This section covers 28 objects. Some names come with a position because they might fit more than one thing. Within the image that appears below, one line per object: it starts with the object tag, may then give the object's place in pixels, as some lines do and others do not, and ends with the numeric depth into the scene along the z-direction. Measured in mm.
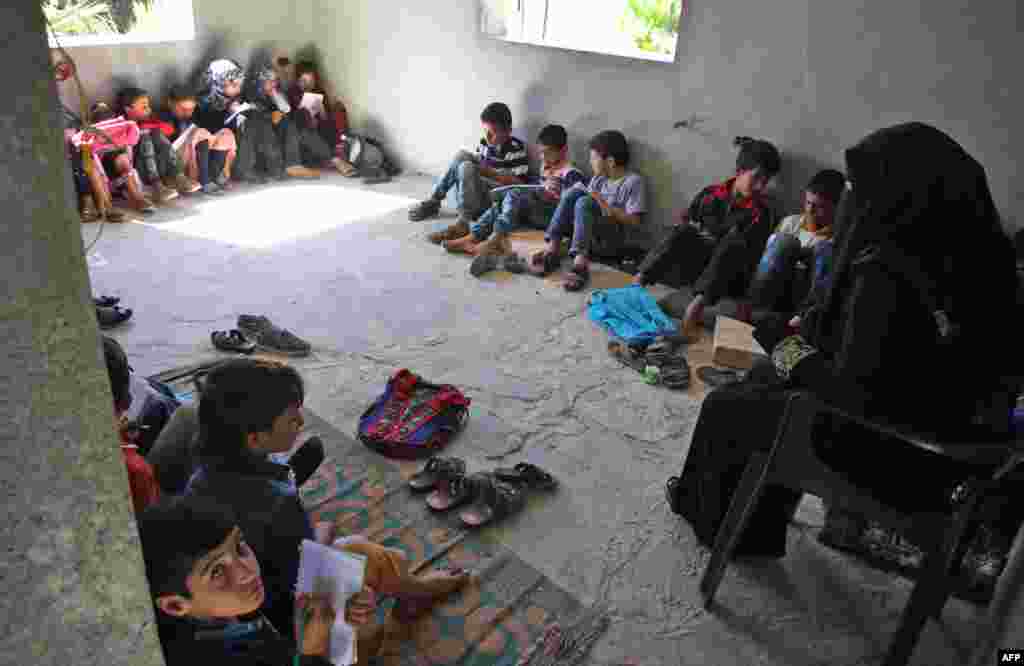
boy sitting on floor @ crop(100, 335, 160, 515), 1852
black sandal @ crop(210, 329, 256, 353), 3584
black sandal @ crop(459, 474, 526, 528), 2568
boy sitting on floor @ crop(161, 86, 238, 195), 5941
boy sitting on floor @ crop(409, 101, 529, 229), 5465
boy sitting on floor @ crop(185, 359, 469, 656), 1781
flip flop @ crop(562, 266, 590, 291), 4571
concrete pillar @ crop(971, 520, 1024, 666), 1476
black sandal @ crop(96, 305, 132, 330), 3732
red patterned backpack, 2926
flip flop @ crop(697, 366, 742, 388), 3611
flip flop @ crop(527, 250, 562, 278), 4773
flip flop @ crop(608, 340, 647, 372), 3721
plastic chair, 1804
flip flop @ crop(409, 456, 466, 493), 2715
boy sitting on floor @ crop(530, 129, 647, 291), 4844
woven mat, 2090
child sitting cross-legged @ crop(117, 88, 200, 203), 5664
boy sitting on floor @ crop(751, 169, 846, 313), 3920
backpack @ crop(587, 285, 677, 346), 3957
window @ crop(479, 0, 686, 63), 5645
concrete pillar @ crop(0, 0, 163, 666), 778
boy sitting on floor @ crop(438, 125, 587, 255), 5027
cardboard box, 3701
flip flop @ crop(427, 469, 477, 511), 2621
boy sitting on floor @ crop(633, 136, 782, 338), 4164
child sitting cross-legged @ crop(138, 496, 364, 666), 1305
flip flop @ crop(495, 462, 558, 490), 2764
